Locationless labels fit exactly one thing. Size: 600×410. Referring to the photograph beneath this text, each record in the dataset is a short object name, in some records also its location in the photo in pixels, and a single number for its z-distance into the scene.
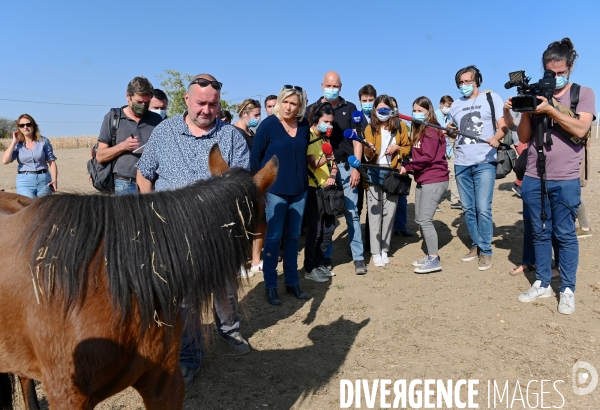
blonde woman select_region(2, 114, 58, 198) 6.56
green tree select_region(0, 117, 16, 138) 50.53
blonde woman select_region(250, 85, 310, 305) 4.35
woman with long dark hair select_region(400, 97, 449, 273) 5.46
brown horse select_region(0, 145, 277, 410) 1.85
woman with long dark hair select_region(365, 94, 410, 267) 5.76
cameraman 4.00
